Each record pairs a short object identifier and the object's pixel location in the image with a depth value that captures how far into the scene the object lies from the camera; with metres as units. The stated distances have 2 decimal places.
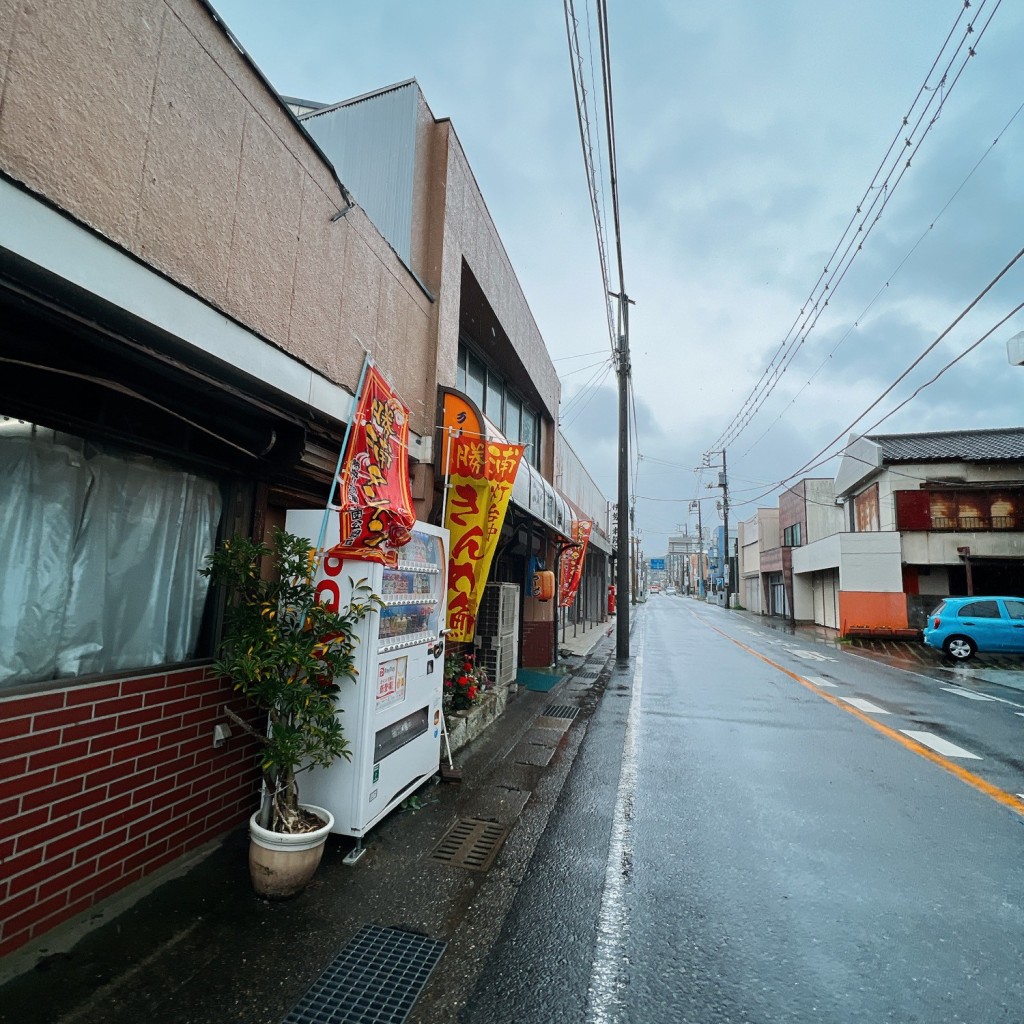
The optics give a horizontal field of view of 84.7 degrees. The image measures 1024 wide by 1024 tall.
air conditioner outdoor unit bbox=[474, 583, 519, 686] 8.46
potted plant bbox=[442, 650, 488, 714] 6.73
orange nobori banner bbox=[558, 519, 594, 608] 14.65
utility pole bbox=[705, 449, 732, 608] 49.94
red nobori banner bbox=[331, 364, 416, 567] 3.72
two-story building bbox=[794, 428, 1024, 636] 20.61
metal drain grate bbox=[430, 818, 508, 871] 3.86
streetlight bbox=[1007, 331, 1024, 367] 15.77
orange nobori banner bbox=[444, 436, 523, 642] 6.28
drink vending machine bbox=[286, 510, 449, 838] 3.86
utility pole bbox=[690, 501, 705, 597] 72.06
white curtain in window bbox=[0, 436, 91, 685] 2.79
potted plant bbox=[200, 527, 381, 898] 3.24
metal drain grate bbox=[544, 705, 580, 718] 8.27
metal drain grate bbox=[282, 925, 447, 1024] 2.45
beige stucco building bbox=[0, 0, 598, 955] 2.64
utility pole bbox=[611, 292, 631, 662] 15.49
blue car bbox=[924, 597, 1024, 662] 15.64
